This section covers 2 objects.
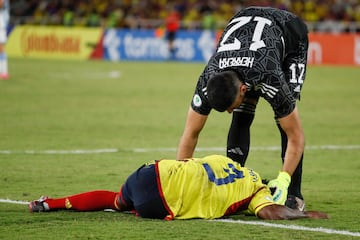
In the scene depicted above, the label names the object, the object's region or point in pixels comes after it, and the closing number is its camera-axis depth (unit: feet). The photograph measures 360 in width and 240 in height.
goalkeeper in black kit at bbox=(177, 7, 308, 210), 46.32
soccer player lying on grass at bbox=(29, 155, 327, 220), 45.93
